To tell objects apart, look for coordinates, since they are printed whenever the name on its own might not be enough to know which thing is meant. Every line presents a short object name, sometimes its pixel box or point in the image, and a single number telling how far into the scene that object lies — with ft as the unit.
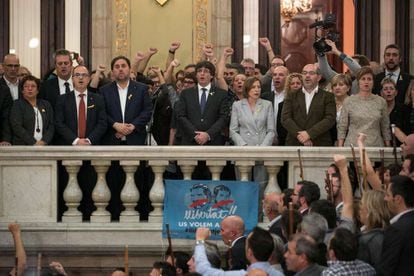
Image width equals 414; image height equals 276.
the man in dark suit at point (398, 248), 35.78
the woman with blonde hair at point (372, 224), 38.01
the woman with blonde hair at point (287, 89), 53.88
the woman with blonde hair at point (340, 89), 53.83
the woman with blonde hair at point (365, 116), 51.49
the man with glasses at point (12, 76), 55.06
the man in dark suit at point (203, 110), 52.75
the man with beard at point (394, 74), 55.47
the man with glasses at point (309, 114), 52.19
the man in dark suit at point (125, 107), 52.37
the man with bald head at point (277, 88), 55.06
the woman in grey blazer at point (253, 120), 52.60
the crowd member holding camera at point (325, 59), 56.34
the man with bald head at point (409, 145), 45.57
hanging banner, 49.03
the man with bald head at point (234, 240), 41.06
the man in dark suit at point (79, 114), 51.90
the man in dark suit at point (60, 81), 54.29
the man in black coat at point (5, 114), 51.60
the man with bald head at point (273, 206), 44.19
